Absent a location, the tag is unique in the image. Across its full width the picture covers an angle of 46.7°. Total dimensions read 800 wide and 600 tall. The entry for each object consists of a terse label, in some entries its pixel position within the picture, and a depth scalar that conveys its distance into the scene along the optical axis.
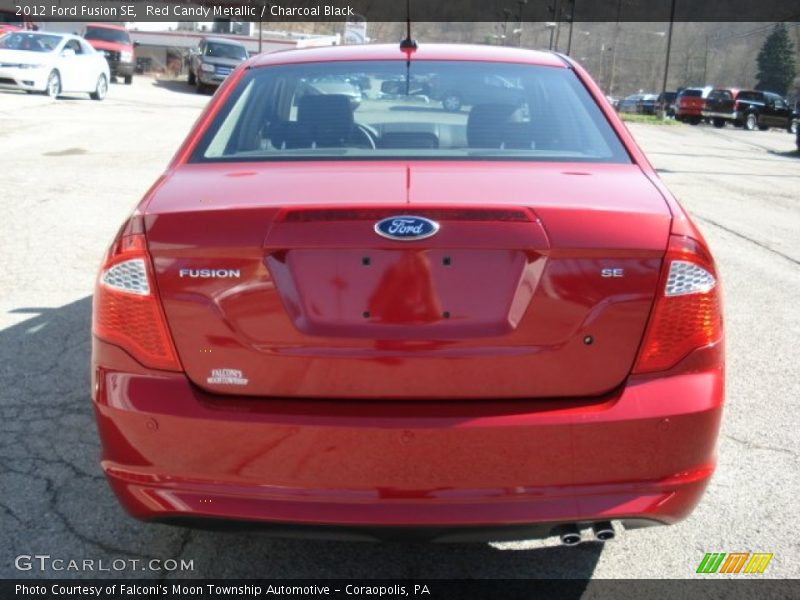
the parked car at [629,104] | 60.81
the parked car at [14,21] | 37.34
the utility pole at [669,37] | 47.21
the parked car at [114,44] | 35.06
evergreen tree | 87.12
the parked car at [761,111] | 44.94
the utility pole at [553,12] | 45.06
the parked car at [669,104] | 52.89
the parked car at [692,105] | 45.34
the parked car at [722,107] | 44.59
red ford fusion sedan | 2.47
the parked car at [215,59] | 35.69
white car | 22.02
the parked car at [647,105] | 57.24
